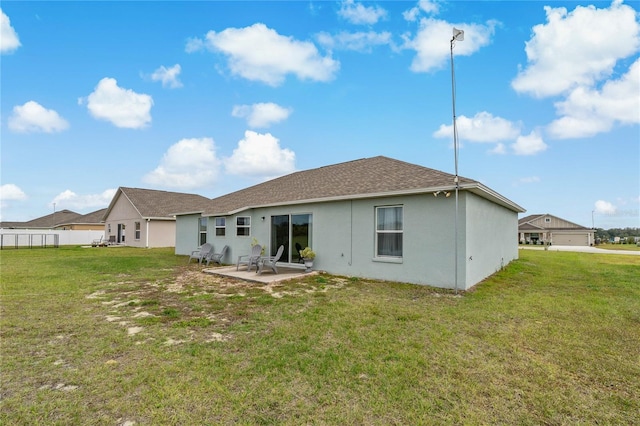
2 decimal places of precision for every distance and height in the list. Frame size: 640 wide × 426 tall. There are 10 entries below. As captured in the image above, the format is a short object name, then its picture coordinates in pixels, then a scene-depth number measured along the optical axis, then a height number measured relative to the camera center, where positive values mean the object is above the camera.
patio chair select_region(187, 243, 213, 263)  13.72 -1.25
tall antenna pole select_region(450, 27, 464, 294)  7.52 +2.10
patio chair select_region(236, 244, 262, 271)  10.87 -1.17
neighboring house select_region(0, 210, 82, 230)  42.80 +0.69
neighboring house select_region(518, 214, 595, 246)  45.66 -1.36
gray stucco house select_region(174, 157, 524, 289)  8.08 +0.05
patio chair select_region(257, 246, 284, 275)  10.23 -1.30
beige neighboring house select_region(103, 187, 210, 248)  24.39 +0.76
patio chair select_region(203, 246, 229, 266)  13.40 -1.43
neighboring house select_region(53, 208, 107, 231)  34.84 +0.21
